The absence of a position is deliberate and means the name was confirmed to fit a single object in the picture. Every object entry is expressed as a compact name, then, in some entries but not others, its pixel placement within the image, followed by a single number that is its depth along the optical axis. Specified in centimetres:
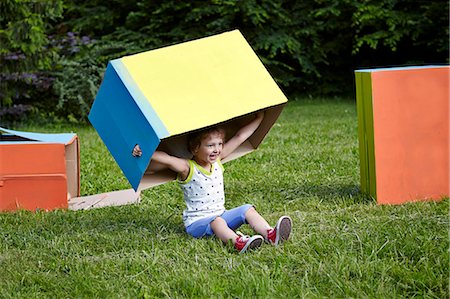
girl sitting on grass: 638
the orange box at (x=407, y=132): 750
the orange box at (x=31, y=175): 781
